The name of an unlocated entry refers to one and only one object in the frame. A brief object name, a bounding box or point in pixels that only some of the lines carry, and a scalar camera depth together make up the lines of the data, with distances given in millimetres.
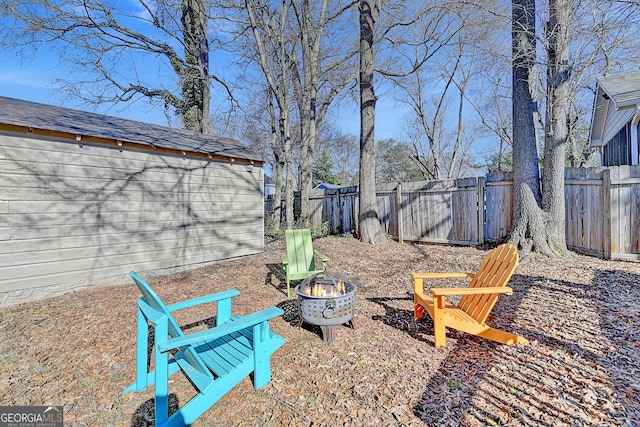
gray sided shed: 4234
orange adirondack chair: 2588
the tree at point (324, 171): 24906
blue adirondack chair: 1705
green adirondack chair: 4346
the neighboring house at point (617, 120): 6527
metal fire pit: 2639
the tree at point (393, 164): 23156
